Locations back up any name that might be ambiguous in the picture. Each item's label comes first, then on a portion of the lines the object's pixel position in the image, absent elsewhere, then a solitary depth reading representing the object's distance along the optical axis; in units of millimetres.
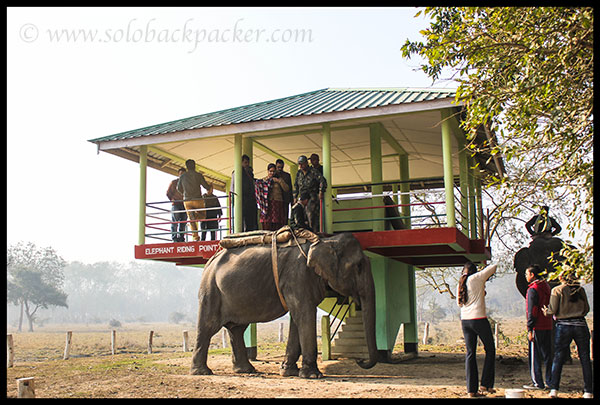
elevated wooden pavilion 12438
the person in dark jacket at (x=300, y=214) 12133
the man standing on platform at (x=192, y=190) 14406
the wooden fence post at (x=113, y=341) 23008
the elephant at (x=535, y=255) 12898
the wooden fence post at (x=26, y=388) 7895
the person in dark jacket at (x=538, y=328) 8965
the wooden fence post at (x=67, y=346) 19434
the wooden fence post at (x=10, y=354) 16297
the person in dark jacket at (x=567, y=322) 8305
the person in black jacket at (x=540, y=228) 13219
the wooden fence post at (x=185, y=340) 22650
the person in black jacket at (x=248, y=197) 14062
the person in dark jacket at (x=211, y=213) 15047
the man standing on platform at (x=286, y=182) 13758
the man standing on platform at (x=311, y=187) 12570
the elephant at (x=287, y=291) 11281
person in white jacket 8305
